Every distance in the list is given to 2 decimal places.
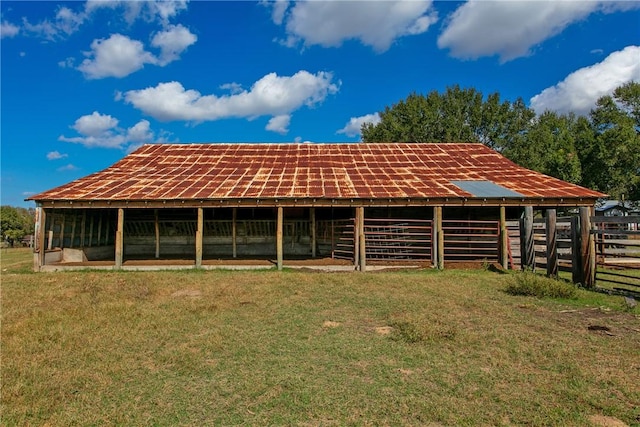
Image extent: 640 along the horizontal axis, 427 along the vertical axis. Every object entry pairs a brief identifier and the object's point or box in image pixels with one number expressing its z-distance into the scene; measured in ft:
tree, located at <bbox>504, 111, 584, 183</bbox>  110.32
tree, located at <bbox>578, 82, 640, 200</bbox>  108.28
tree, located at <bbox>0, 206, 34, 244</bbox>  105.38
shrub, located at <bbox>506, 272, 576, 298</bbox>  26.66
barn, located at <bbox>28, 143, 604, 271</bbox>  42.78
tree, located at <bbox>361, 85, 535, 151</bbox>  113.91
